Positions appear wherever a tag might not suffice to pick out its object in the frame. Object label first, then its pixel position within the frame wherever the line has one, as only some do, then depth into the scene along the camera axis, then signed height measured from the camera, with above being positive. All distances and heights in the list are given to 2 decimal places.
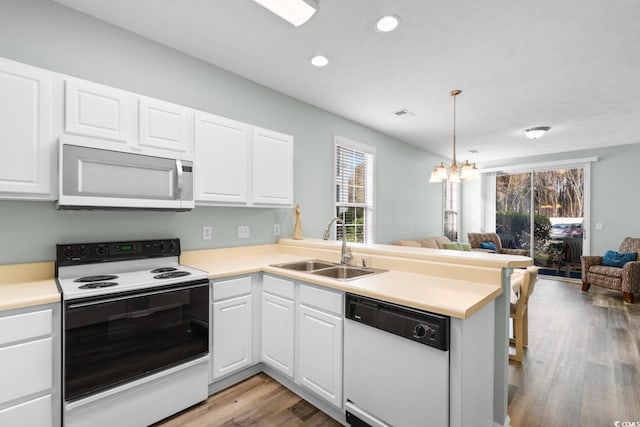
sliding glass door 6.14 -0.04
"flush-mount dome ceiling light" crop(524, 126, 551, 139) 4.46 +1.27
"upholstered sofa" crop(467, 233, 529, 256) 6.53 -0.60
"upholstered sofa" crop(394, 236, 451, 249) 4.88 -0.53
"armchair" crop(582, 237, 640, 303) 4.35 -0.94
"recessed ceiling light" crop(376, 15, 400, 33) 2.06 +1.37
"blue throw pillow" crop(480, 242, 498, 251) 6.36 -0.70
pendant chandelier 3.31 +0.46
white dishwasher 1.36 -0.78
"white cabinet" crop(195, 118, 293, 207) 2.32 +0.42
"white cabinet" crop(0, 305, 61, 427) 1.36 -0.75
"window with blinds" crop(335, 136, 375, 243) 4.12 +0.38
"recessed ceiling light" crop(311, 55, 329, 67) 2.58 +1.37
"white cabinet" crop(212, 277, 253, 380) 2.08 -0.84
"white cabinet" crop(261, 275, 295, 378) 2.12 -0.84
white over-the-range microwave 1.67 +0.20
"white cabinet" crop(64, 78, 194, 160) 1.74 +0.59
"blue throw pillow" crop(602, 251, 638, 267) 4.74 -0.72
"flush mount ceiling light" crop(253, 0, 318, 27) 1.84 +1.32
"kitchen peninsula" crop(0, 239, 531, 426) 1.41 -0.58
